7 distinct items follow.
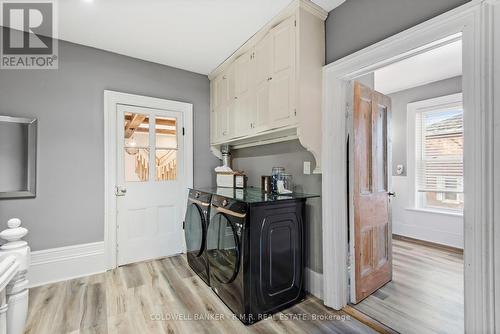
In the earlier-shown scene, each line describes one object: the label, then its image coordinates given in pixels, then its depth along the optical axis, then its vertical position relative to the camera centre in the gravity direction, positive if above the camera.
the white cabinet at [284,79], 1.96 +0.85
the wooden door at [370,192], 2.11 -0.24
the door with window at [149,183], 2.87 -0.19
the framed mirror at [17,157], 2.25 +0.12
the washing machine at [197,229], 2.41 -0.70
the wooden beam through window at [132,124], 2.92 +0.57
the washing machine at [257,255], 1.79 -0.73
